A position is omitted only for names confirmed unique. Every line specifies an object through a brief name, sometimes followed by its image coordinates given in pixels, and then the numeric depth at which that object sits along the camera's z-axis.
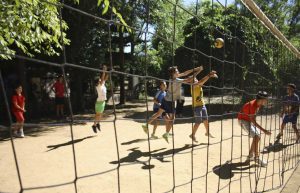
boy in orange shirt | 3.47
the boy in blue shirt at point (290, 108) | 4.45
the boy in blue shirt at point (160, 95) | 4.65
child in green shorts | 4.88
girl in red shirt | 4.84
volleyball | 3.42
